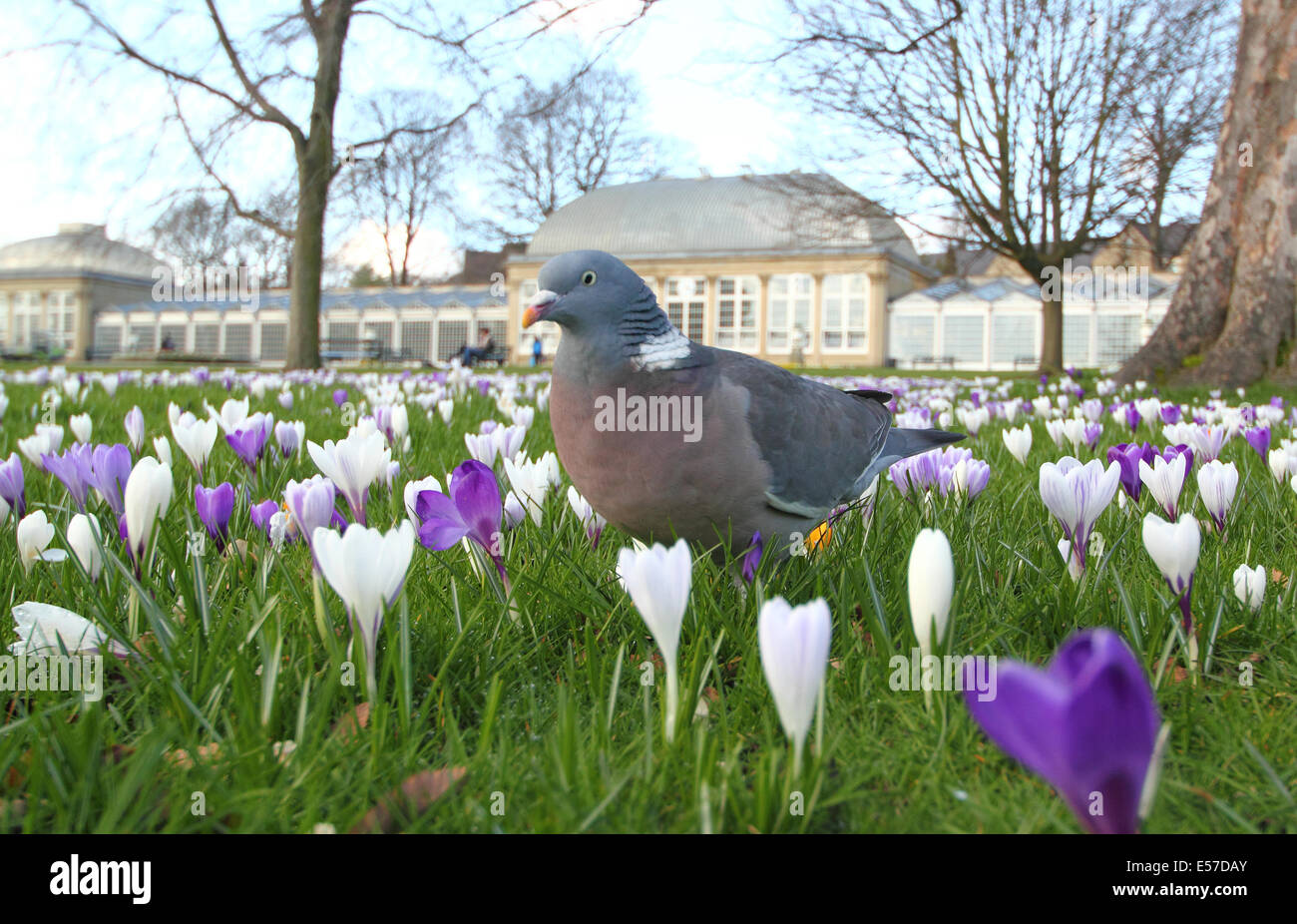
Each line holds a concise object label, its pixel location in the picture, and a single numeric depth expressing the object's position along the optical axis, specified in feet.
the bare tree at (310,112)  55.42
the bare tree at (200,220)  58.03
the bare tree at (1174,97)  55.06
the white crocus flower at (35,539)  6.51
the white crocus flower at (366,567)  4.48
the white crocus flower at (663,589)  4.11
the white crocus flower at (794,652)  3.55
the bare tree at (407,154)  61.26
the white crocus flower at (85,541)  5.99
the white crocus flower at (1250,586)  6.12
